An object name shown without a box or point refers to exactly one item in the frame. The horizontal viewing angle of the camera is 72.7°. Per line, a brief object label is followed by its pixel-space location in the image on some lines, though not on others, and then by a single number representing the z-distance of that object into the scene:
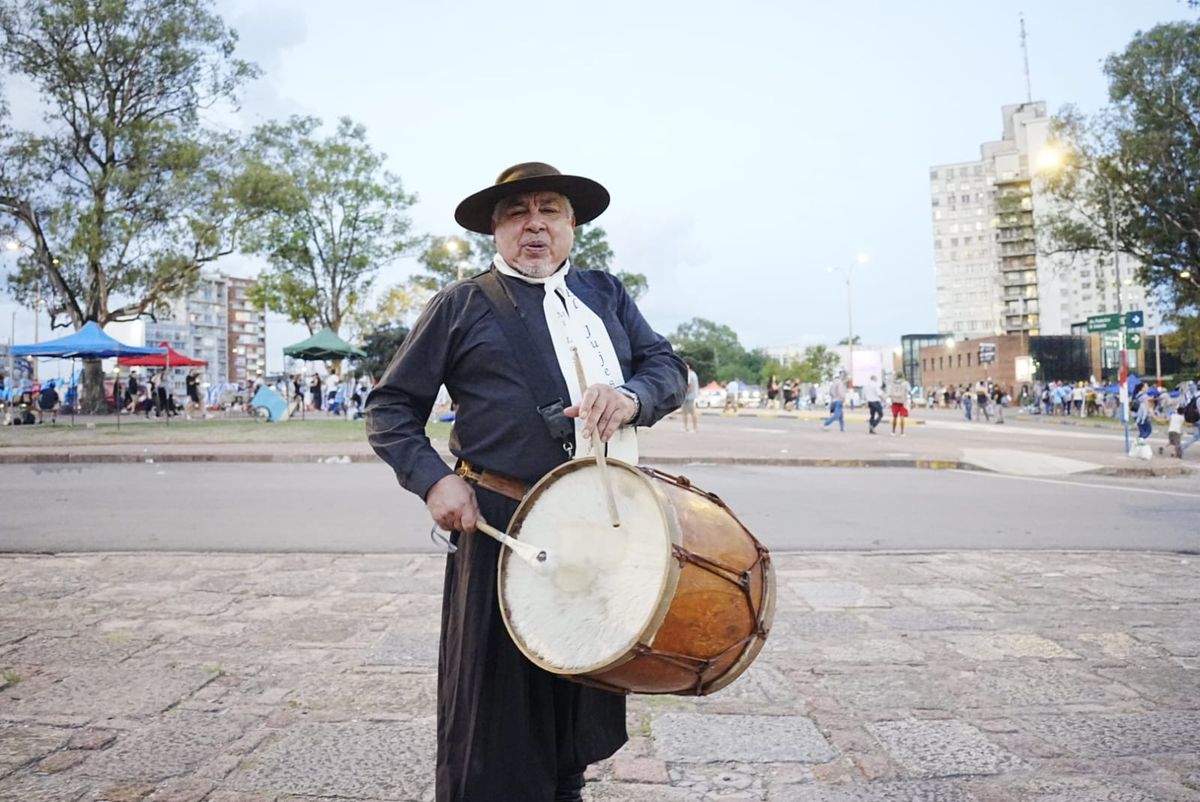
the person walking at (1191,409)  14.86
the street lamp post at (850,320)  46.58
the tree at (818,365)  92.56
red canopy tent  27.46
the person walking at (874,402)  21.72
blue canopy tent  21.34
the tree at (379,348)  33.44
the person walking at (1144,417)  16.17
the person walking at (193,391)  31.63
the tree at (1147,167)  30.00
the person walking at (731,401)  43.81
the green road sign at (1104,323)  15.43
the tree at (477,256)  54.53
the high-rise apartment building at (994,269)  106.44
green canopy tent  25.59
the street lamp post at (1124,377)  15.71
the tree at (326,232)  37.28
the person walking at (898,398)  20.83
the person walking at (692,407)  19.62
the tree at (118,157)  26.47
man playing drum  2.09
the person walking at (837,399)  23.14
